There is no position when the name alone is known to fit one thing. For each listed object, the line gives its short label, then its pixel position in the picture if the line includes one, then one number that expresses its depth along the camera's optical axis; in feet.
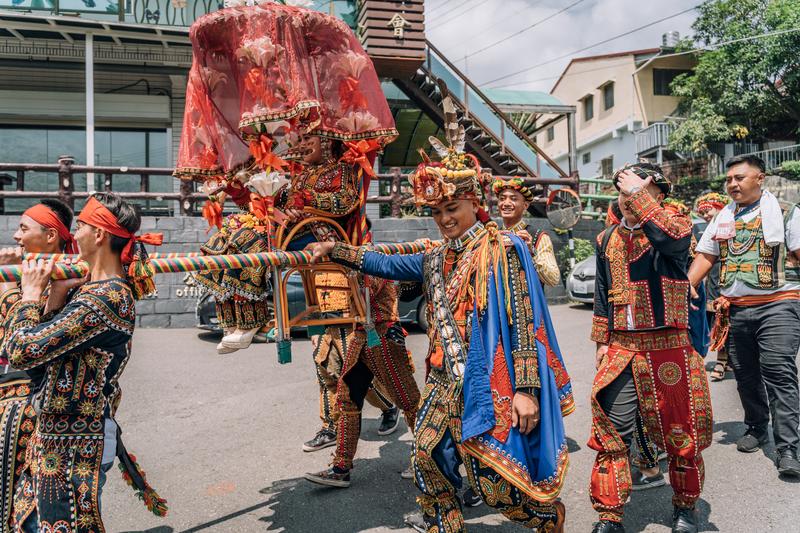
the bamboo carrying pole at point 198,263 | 8.98
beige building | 88.28
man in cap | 11.24
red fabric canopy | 11.39
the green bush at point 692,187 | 73.87
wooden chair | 12.50
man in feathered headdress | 9.21
